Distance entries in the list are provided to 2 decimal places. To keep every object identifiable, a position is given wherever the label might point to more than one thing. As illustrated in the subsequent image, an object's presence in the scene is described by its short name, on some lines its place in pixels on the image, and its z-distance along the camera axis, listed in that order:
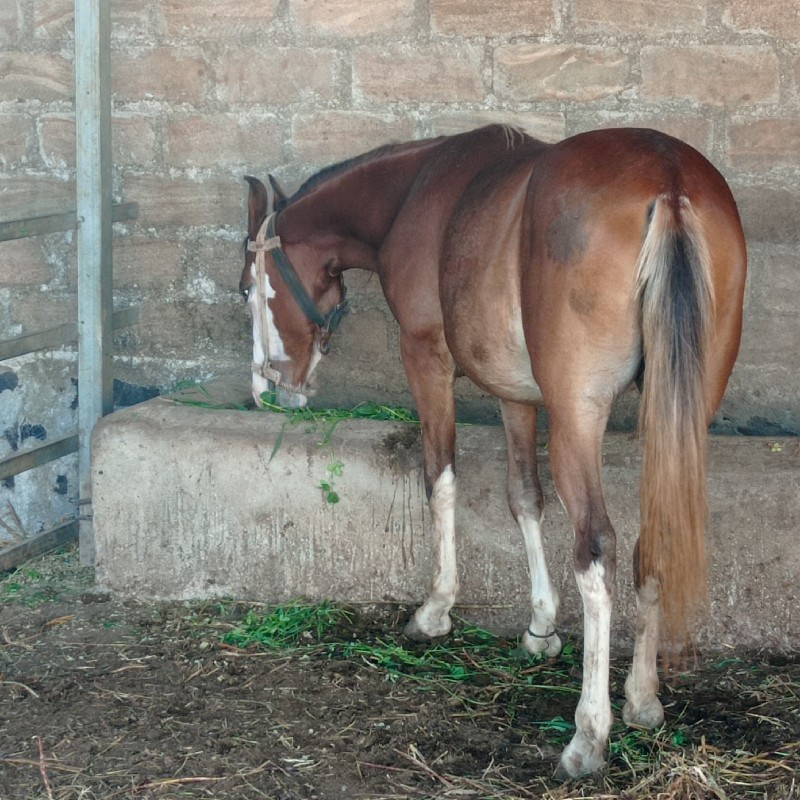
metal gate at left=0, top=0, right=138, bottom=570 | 4.42
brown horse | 2.71
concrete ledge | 3.73
